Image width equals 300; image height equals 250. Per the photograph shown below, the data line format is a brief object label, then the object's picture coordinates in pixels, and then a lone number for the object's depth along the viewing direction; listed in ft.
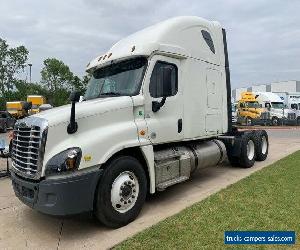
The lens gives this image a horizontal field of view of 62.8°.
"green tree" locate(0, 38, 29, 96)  151.13
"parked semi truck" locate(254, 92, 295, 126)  75.99
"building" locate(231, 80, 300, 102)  208.28
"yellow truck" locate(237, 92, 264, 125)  78.32
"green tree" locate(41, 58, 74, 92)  150.43
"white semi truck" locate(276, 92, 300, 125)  91.58
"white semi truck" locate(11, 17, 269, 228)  10.97
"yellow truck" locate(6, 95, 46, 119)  82.90
